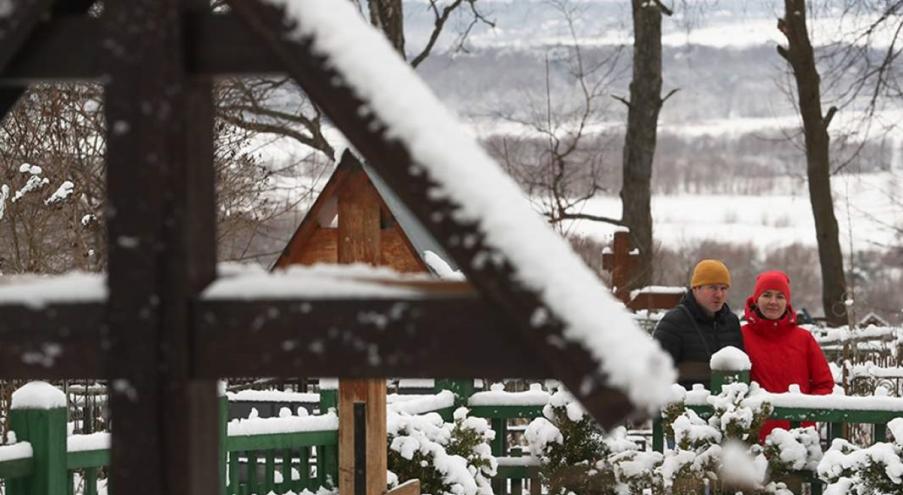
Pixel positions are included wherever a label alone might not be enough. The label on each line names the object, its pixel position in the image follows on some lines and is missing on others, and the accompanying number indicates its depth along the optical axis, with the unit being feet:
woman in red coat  47.91
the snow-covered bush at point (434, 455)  44.09
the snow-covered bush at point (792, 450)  46.92
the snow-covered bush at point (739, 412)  46.52
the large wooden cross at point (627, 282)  98.23
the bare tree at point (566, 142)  123.43
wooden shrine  34.86
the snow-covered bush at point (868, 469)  43.13
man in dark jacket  49.03
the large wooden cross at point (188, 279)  13.34
